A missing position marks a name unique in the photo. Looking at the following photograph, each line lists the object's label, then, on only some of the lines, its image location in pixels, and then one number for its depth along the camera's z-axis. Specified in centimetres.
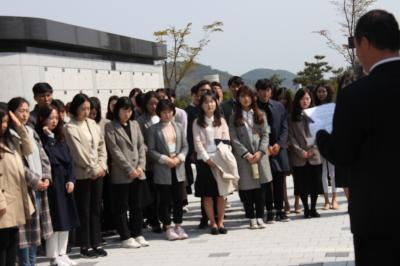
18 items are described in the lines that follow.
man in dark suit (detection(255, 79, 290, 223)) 836
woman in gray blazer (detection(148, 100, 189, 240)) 764
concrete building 1362
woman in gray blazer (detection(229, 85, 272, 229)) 793
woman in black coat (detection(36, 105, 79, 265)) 625
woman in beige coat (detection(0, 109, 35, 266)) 506
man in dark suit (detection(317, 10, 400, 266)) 280
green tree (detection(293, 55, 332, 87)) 4138
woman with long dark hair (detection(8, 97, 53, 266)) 569
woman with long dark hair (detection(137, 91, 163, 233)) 800
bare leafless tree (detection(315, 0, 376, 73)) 2527
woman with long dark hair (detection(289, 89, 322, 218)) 849
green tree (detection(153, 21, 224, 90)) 2926
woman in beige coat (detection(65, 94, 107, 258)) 668
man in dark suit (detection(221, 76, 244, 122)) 841
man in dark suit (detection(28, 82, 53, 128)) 669
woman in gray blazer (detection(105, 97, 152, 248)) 725
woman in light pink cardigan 775
